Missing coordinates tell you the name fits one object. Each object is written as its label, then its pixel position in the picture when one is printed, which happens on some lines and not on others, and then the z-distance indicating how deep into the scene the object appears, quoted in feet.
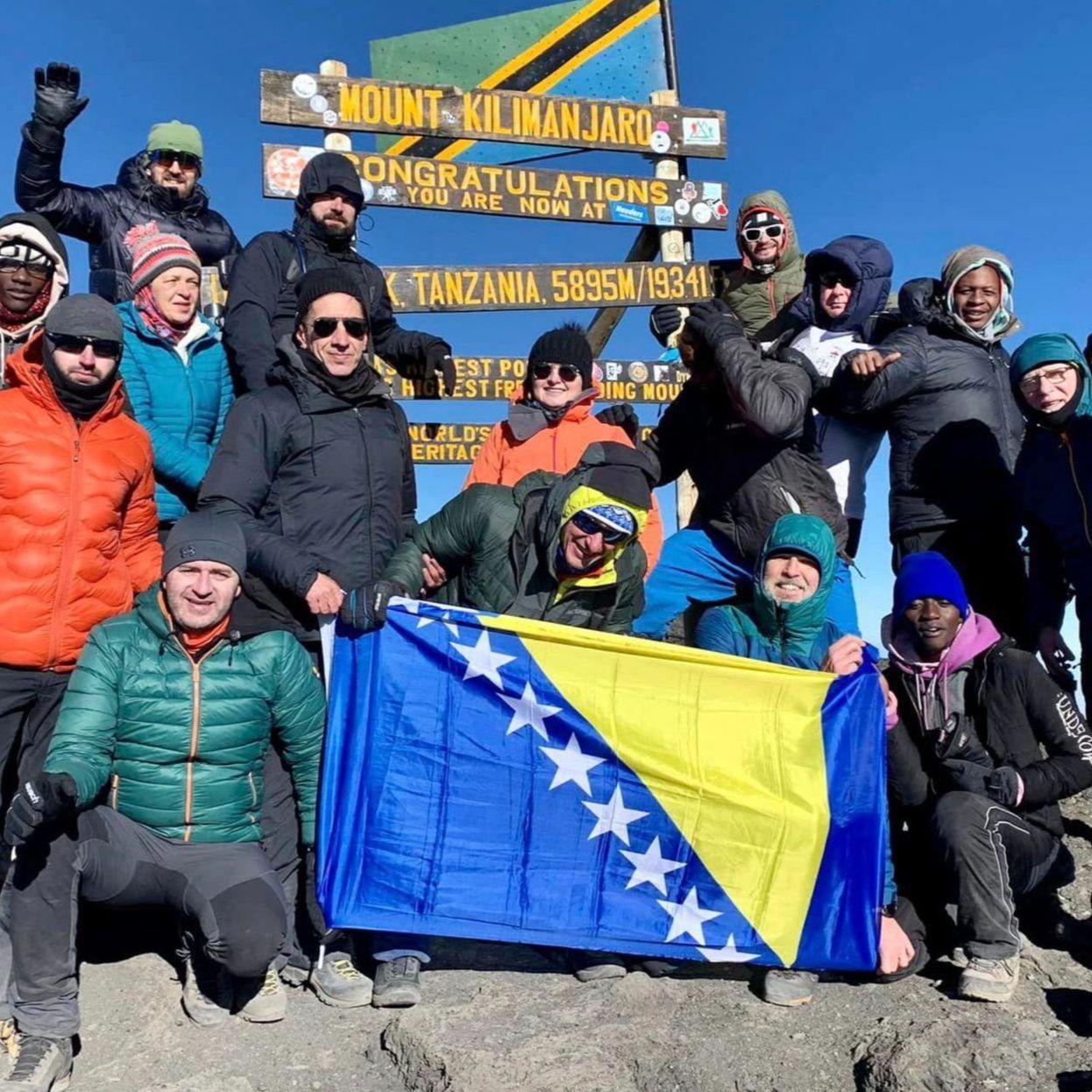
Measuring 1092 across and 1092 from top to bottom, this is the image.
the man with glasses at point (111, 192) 18.43
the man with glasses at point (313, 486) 14.11
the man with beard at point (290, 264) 17.57
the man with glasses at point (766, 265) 22.02
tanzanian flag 29.81
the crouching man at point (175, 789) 12.79
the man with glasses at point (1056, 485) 16.81
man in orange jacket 13.50
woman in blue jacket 16.28
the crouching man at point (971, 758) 14.47
